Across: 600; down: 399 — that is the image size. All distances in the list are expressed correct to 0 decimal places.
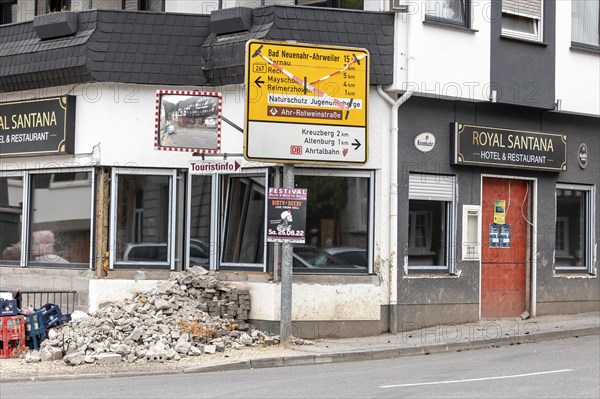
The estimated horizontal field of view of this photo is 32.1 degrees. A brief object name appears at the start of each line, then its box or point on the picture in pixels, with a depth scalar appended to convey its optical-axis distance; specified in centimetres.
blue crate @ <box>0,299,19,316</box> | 1670
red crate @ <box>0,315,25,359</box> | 1642
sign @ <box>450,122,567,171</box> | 1953
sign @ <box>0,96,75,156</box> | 1895
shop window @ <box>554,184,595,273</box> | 2156
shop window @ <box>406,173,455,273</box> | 1925
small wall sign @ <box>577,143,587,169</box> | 2167
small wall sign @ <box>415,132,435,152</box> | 1914
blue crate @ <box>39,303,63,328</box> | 1738
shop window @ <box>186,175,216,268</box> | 1883
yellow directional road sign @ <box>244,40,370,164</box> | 1691
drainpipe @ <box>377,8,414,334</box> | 1858
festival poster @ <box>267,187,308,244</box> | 1702
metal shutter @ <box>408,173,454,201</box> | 1919
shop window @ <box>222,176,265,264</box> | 1852
